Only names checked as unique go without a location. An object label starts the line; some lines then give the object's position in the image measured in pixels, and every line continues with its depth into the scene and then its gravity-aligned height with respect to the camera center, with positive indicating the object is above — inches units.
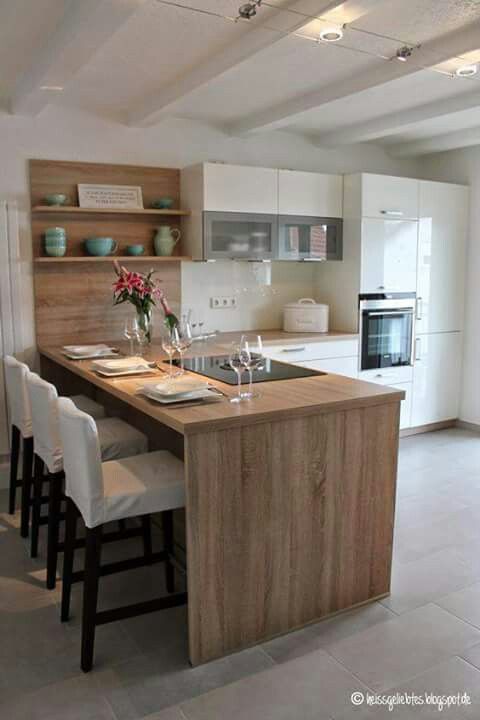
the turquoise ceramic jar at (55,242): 159.0 +6.6
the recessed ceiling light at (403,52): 117.9 +40.9
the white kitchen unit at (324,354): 178.1 -25.4
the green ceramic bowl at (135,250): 170.7 +4.8
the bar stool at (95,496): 87.2 -33.1
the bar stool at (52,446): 108.0 -32.9
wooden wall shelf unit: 163.0 +6.7
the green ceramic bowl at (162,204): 173.3 +17.8
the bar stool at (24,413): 126.6 -31.4
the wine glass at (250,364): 101.0 -16.1
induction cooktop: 117.1 -20.7
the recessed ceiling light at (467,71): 125.6 +40.2
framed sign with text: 166.4 +19.3
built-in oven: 193.2 -19.6
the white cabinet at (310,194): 182.1 +22.1
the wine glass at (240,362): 100.6 -15.3
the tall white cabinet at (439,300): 202.7 -10.9
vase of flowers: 149.4 -6.3
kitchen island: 87.9 -36.1
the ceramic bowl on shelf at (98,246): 163.3 +5.7
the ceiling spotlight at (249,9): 96.1 +40.1
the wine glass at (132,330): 146.2 -14.7
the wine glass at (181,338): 121.0 -14.0
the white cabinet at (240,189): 170.4 +22.2
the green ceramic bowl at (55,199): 159.6 +17.6
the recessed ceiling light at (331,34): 106.8 +40.5
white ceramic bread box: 191.9 -15.4
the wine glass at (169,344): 121.2 -14.9
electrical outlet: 191.0 -10.7
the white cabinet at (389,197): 187.9 +21.8
